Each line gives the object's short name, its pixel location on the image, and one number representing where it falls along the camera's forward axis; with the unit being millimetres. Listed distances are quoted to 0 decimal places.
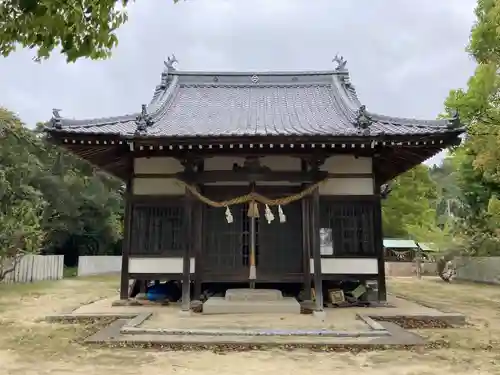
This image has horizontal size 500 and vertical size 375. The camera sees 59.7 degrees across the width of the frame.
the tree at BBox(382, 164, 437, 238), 30719
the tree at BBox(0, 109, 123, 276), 17094
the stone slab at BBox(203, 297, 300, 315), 8867
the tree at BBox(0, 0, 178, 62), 2986
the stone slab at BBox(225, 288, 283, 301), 9297
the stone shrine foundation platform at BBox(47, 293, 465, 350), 6457
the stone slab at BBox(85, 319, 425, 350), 6387
